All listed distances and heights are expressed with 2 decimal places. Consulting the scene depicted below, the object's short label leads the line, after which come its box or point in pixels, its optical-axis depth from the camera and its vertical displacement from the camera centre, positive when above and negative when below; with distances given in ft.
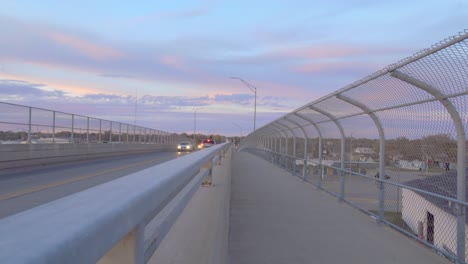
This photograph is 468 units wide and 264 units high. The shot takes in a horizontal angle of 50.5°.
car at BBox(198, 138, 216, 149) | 196.75 +0.05
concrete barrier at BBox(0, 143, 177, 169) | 61.51 -2.10
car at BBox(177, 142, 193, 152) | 172.82 -1.57
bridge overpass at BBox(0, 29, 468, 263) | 6.50 -1.53
